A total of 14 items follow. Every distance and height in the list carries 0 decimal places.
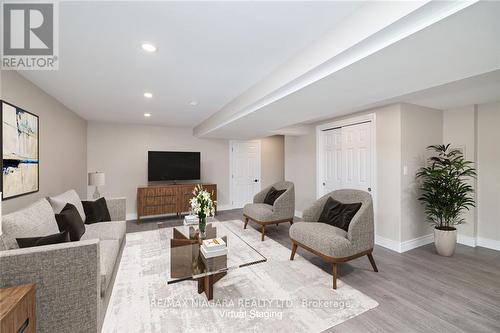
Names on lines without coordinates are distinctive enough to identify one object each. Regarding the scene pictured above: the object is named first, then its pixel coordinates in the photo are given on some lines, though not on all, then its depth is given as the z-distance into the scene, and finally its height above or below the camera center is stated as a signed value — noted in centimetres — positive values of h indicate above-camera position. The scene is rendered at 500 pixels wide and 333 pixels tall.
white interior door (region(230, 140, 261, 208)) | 624 -13
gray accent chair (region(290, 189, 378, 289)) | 223 -80
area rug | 171 -127
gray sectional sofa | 134 -72
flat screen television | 513 +5
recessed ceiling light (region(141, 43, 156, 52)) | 176 +103
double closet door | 364 +17
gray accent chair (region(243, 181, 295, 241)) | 361 -78
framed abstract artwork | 201 +17
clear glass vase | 252 -70
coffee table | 196 -93
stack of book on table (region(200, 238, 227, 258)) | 204 -80
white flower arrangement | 248 -45
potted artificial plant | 302 -42
